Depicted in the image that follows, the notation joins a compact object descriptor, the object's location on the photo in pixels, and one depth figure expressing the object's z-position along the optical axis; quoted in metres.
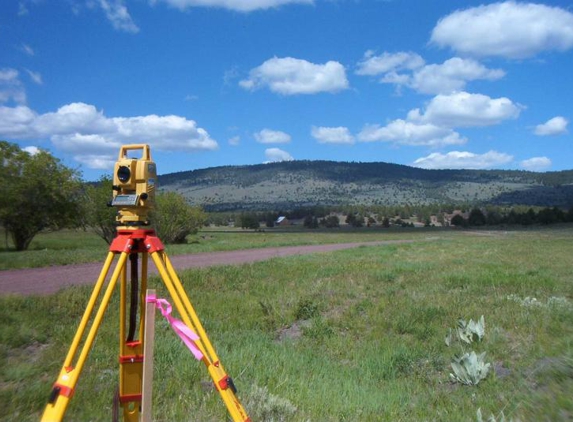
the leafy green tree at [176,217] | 40.22
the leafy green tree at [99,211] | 34.69
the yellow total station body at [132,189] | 2.93
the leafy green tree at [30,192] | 29.66
